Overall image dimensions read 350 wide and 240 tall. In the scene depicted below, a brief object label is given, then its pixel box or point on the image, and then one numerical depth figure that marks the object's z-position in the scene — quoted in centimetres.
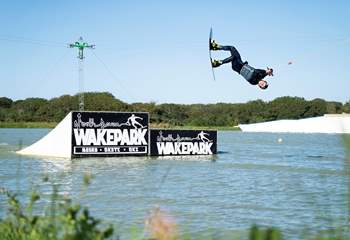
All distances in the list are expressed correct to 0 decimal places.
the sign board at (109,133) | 2722
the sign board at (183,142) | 2988
